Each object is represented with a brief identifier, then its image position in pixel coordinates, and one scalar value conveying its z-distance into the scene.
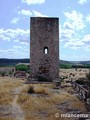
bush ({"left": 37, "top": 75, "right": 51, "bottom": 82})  10.27
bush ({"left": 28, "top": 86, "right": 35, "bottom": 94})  7.46
